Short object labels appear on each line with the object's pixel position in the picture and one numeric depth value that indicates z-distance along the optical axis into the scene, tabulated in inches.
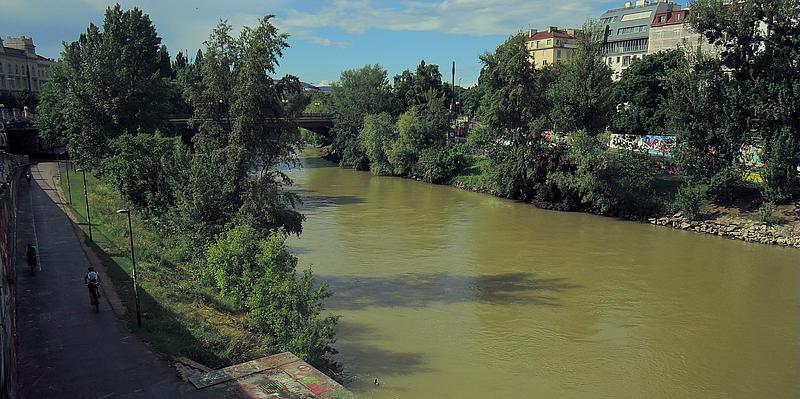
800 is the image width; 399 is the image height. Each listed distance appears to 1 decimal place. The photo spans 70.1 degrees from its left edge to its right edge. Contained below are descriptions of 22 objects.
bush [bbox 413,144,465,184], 2409.0
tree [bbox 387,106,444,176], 2539.4
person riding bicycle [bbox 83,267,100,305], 710.5
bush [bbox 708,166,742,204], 1494.8
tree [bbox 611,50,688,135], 2097.9
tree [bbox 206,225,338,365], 652.7
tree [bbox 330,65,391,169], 3021.7
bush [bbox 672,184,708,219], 1525.6
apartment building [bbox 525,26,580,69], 4109.3
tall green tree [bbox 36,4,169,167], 1705.2
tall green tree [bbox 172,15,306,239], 887.7
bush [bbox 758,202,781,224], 1403.8
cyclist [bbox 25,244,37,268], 849.5
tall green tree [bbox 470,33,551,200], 1875.0
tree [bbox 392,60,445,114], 3097.9
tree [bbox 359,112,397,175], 2716.5
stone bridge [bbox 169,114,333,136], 3285.4
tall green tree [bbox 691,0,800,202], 1398.9
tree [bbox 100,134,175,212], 1176.9
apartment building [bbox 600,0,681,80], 3555.6
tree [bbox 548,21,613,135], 1796.3
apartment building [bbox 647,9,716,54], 3172.2
